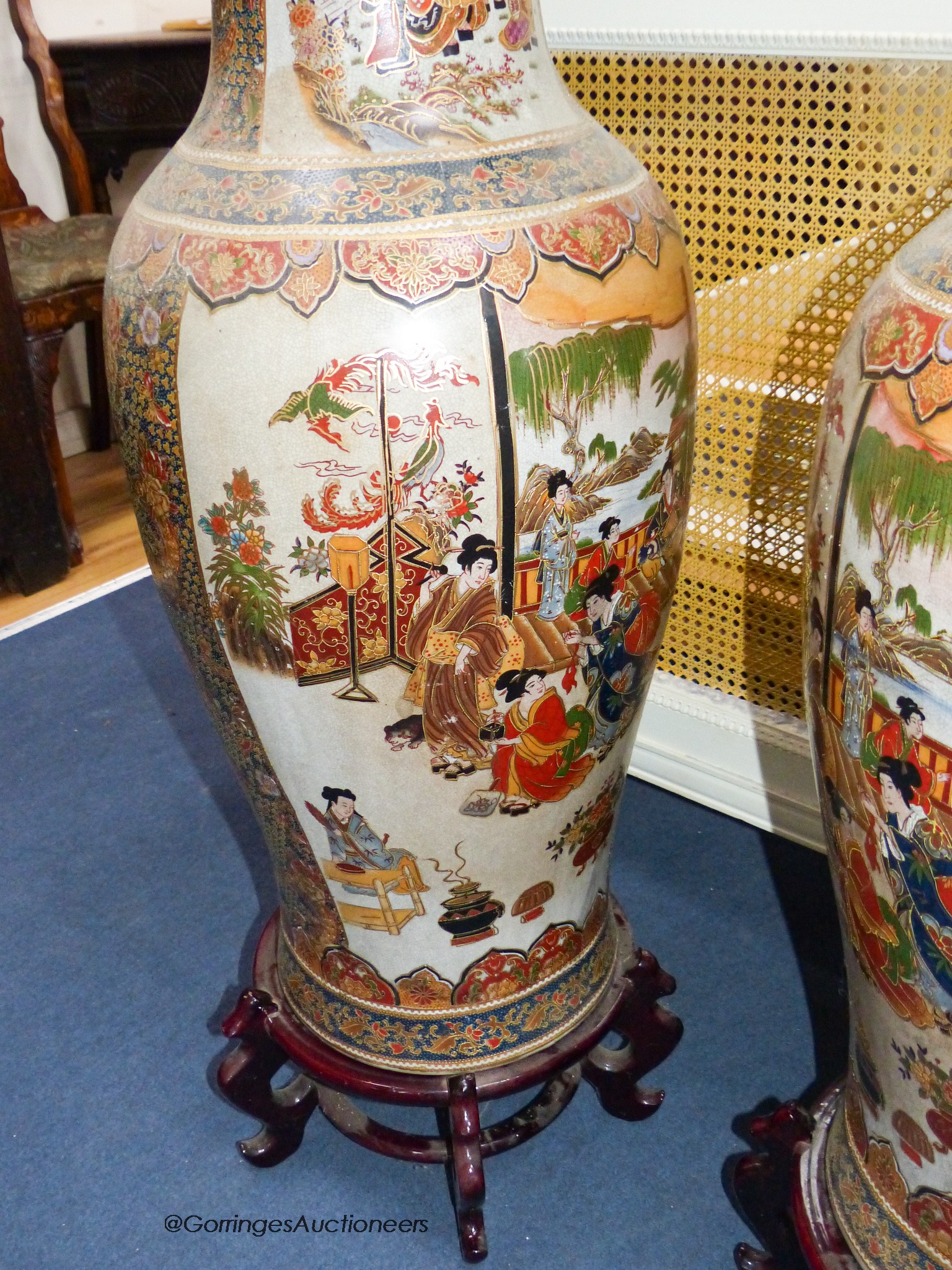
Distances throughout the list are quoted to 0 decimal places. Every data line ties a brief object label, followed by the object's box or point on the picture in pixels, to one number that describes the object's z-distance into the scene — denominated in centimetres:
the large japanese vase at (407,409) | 91
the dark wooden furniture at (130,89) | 298
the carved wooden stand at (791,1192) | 112
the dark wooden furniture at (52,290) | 252
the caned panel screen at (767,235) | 132
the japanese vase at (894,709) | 76
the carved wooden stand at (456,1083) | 124
